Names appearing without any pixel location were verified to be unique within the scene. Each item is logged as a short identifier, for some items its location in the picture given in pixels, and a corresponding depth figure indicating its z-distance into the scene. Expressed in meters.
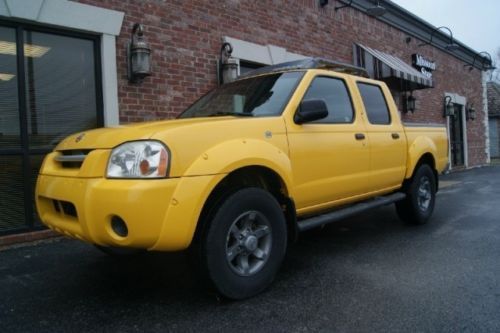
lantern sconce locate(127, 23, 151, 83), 5.95
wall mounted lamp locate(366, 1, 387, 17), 10.61
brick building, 5.18
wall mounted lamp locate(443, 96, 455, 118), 15.23
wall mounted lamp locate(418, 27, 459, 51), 14.71
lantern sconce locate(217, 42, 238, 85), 7.28
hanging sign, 13.72
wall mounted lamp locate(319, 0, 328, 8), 9.83
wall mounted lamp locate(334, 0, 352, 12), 10.34
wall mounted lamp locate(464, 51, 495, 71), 18.02
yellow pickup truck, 2.70
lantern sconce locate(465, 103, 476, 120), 17.30
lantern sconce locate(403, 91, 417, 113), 12.77
